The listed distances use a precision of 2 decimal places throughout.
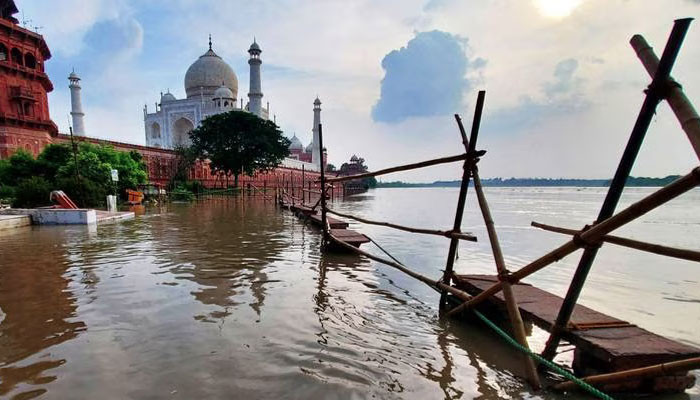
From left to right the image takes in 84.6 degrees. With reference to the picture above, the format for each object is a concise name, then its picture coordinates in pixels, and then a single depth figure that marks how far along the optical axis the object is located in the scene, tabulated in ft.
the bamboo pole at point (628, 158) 9.05
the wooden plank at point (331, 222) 42.10
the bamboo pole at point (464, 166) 15.56
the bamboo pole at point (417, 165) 16.91
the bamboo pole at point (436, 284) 15.71
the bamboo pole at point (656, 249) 9.11
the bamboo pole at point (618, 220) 8.36
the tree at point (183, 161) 139.54
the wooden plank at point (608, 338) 10.29
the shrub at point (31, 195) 60.59
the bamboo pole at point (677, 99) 8.23
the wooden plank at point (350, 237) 32.42
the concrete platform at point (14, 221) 44.88
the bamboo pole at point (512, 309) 11.69
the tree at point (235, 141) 137.80
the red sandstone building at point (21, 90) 94.99
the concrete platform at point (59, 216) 50.14
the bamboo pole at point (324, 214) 32.07
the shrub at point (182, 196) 110.73
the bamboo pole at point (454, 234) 16.50
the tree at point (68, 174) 61.41
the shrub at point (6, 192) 72.95
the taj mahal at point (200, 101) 189.88
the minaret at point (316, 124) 270.26
